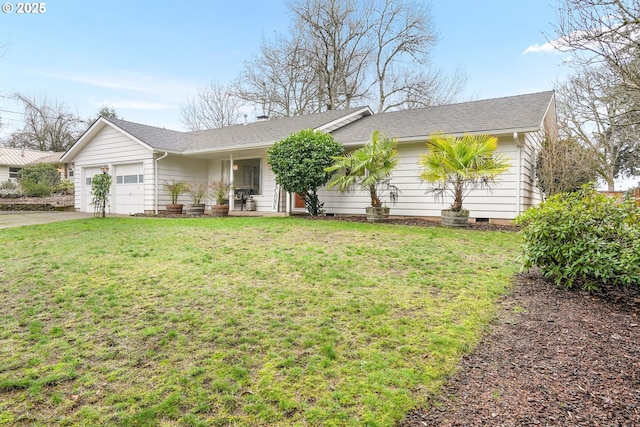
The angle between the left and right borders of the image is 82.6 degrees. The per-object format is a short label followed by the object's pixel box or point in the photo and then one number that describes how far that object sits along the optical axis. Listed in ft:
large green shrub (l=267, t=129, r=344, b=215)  34.50
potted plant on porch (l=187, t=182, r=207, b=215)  44.80
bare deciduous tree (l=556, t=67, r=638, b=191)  55.22
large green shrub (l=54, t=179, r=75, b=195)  72.79
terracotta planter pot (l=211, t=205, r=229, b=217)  41.81
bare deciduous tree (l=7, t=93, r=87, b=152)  102.89
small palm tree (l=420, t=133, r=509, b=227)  27.04
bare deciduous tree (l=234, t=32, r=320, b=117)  74.38
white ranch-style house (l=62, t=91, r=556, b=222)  31.40
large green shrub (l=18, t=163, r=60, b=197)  68.28
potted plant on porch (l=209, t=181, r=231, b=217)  41.86
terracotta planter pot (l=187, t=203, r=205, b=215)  44.73
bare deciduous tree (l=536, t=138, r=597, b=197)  31.60
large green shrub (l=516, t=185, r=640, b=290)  13.19
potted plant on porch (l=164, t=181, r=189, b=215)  44.62
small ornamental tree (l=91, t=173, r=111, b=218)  37.78
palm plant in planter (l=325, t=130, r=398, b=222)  31.50
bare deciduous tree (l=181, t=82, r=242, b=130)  87.30
